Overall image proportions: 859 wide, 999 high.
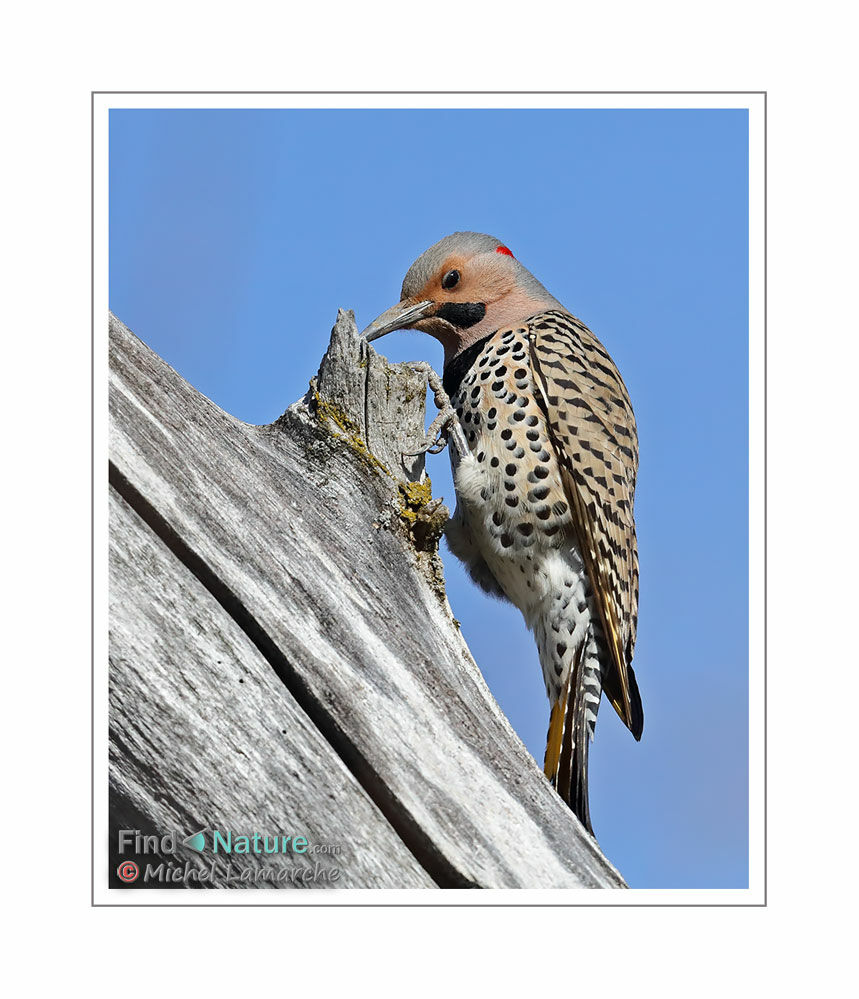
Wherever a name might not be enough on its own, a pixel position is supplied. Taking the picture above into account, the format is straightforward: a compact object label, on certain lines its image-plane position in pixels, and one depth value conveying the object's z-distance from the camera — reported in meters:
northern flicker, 8.01
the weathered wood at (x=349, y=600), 5.81
